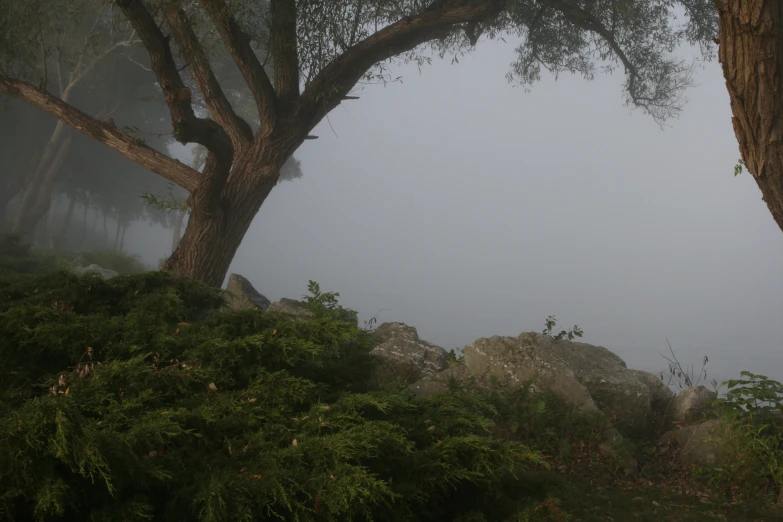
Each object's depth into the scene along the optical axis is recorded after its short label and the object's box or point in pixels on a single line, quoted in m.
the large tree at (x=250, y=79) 8.55
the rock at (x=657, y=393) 7.64
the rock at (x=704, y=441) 6.10
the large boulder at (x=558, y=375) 6.93
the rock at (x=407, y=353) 7.67
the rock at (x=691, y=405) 7.15
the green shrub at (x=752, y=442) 5.69
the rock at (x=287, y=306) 9.36
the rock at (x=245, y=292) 10.55
